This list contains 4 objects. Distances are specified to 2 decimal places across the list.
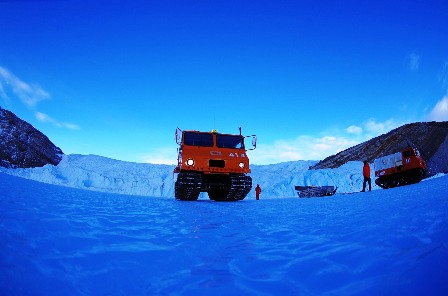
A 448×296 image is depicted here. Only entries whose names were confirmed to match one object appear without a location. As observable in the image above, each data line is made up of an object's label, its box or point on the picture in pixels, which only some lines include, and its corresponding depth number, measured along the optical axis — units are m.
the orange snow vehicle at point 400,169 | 14.32
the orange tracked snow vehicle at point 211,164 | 10.95
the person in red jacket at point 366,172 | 12.71
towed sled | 17.01
